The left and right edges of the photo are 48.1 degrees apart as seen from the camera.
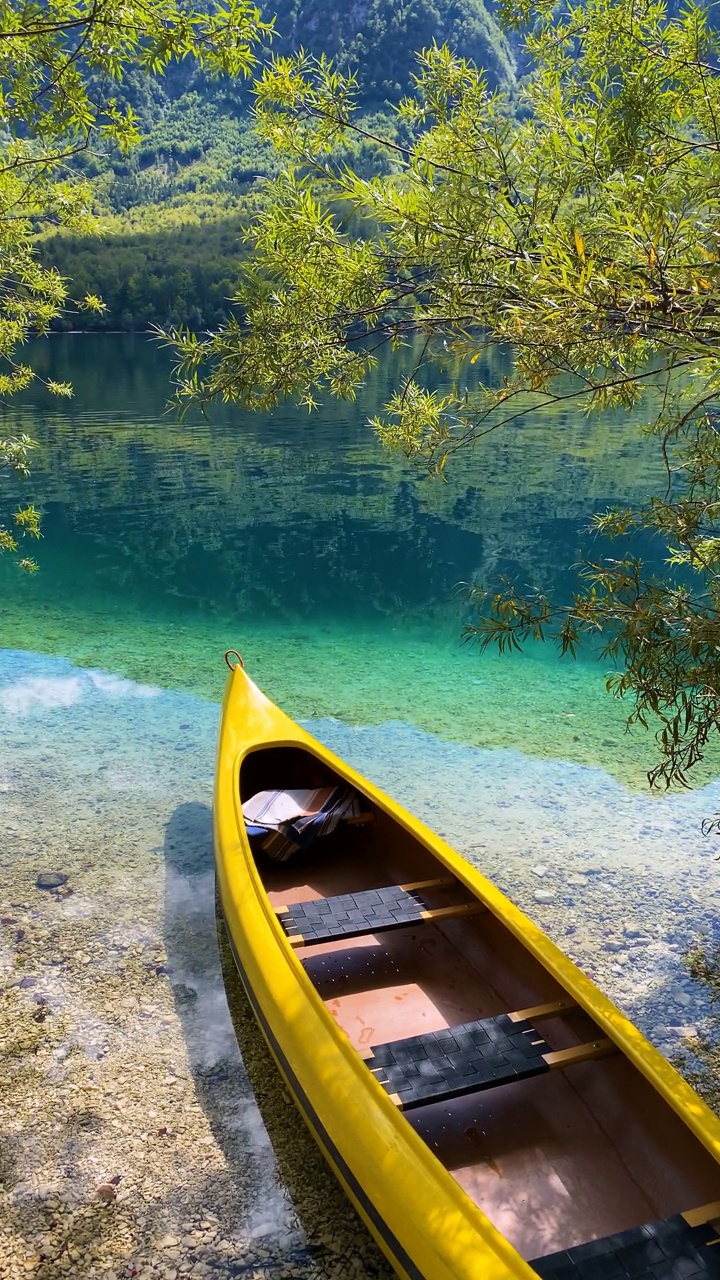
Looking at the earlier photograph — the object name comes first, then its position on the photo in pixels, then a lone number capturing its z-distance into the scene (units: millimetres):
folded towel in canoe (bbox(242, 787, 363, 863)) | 5363
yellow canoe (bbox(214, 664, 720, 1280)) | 2633
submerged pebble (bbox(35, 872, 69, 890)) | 5672
